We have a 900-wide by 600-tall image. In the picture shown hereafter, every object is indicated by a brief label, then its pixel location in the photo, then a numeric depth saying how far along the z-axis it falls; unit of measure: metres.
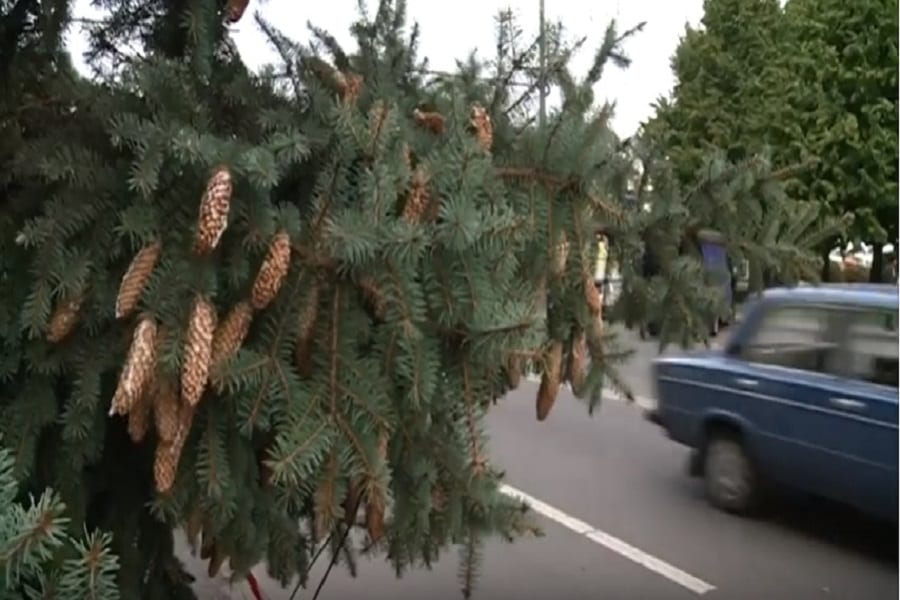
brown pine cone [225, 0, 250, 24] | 1.78
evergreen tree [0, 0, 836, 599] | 1.52
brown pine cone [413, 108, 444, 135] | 1.71
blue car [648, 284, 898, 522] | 5.56
